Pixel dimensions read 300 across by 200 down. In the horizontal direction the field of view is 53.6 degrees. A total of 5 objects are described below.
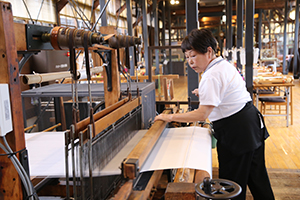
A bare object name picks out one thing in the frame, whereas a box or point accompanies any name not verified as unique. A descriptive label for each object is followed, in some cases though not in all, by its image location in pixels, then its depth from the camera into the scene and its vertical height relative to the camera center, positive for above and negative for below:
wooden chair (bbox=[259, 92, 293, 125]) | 4.79 -0.65
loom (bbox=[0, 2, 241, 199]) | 1.00 -0.30
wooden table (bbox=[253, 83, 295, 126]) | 4.77 -0.42
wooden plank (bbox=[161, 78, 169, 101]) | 5.74 -0.44
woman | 1.57 -0.30
